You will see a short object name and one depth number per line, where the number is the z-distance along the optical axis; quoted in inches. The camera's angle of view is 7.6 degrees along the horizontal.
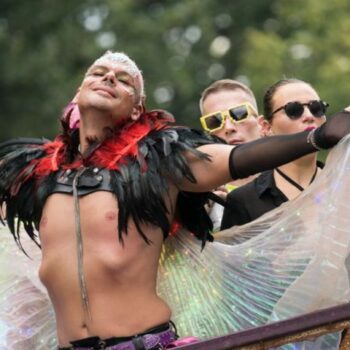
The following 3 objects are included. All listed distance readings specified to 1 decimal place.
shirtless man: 357.7
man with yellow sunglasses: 489.7
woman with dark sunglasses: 429.4
